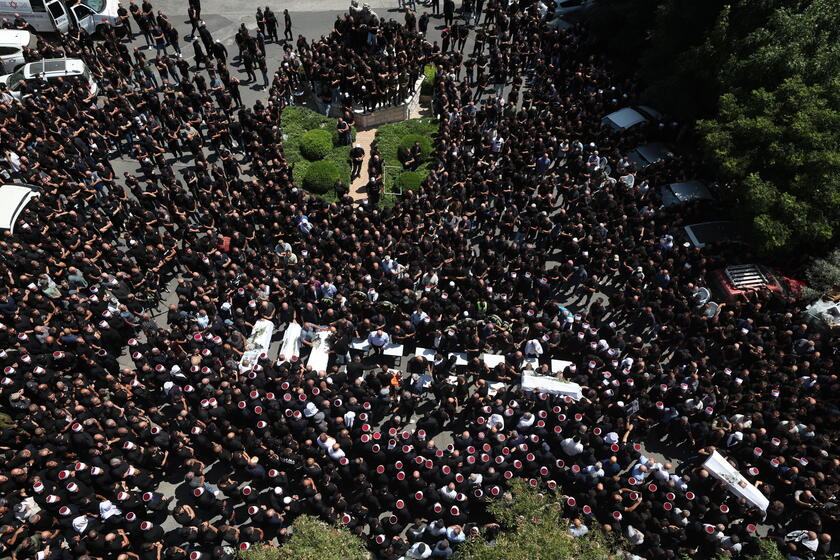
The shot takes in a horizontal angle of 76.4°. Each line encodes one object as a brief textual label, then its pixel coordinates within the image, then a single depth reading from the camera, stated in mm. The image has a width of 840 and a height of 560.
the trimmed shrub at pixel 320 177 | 21344
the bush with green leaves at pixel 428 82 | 26859
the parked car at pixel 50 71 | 23141
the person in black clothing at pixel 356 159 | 21477
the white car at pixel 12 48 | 24875
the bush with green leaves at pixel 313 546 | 9758
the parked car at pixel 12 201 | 17156
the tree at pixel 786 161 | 16641
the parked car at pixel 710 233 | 18750
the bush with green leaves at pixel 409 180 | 21172
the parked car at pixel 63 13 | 26859
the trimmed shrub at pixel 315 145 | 22625
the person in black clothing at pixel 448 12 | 29975
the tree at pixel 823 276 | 16922
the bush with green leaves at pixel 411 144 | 22750
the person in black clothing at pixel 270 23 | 27828
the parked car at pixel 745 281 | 17297
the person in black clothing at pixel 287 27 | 28370
